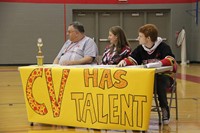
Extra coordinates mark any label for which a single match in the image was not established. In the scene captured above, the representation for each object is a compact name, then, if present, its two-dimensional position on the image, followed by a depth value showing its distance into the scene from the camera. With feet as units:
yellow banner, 16.59
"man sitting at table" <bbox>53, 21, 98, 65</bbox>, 21.69
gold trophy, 19.35
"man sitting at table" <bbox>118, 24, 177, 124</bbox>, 18.89
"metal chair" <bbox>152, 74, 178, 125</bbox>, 18.76
